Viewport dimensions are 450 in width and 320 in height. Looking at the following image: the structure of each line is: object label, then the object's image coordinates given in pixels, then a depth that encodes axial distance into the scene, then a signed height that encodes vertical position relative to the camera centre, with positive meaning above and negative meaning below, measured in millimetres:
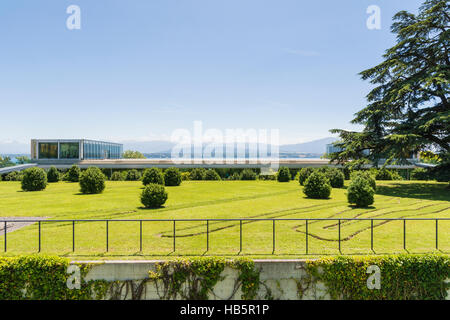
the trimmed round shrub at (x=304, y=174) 28375 -1871
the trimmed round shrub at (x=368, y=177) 18472 -1477
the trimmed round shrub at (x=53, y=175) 32094 -2134
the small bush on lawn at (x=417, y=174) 33209 -2244
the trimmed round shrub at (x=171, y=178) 27312 -2149
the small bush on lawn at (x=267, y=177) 34750 -2644
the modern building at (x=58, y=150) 43594 +1198
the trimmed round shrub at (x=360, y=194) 15828 -2225
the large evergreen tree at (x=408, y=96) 22875 +5441
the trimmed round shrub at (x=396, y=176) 33188 -2452
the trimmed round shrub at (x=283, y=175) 32156 -2214
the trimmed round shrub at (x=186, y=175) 33812 -2327
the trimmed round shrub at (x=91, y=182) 21672 -2081
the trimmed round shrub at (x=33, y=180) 23750 -2007
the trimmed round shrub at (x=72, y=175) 32500 -2160
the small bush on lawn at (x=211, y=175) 34312 -2343
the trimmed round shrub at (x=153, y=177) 24547 -1838
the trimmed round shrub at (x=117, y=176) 35309 -2506
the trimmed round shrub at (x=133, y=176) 35312 -2509
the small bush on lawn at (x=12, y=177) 34125 -2498
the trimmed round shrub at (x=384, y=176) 32875 -2424
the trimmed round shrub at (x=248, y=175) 34906 -2398
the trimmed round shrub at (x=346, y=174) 32531 -2161
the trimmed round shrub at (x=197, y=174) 34059 -2194
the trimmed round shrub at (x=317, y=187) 19250 -2226
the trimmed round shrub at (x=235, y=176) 35675 -2585
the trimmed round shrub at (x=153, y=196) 15695 -2341
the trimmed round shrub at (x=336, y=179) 25484 -2149
